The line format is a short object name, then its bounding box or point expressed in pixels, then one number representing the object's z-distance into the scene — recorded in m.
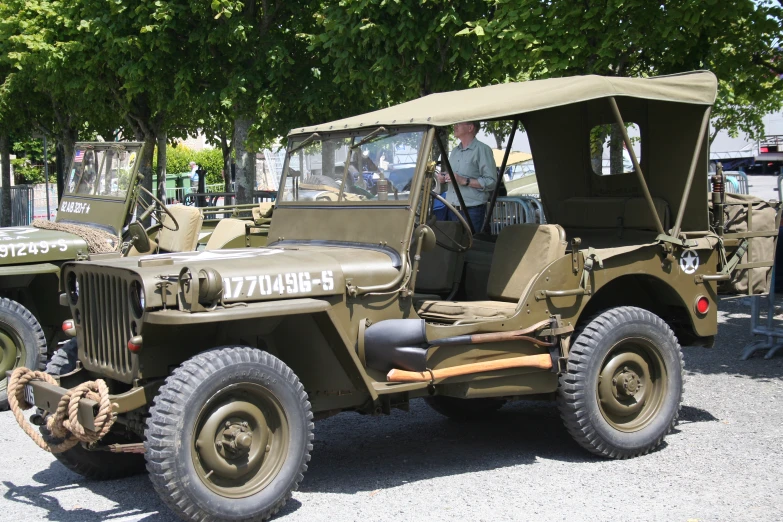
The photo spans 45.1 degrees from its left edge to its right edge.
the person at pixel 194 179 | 31.31
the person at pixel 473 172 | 6.99
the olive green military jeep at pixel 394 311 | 4.52
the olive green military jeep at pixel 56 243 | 7.28
